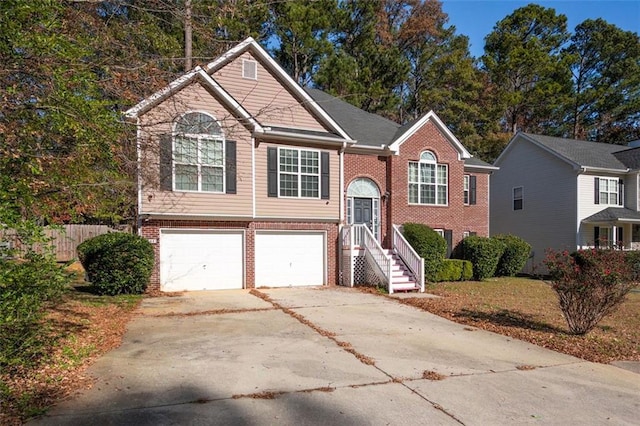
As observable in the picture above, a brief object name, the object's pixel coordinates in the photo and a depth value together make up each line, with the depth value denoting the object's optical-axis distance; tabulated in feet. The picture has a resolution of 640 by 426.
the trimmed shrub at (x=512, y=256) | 65.92
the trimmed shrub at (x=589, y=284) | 25.62
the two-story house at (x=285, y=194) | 43.24
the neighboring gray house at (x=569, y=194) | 73.92
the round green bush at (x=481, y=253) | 60.34
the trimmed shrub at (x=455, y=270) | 56.34
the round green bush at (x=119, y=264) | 39.11
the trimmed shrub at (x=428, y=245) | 53.31
